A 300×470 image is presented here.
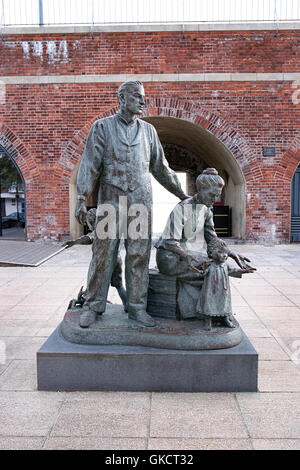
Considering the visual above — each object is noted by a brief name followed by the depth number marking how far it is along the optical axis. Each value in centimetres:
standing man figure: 330
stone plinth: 307
